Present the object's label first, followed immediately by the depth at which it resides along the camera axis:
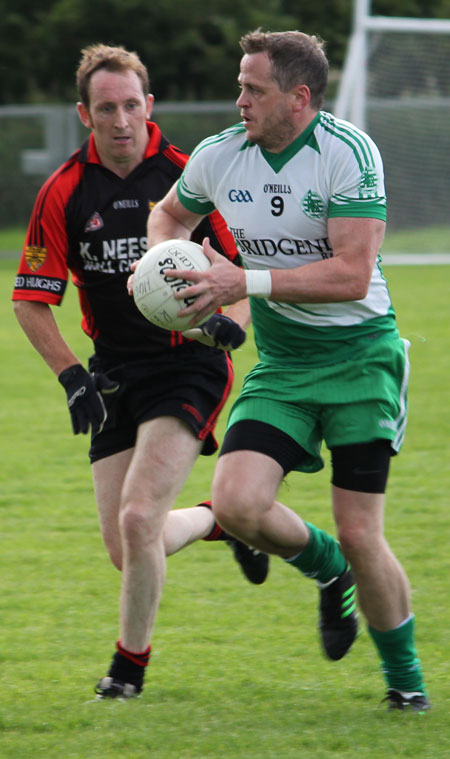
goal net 39.94
